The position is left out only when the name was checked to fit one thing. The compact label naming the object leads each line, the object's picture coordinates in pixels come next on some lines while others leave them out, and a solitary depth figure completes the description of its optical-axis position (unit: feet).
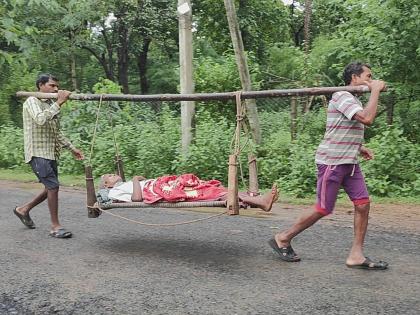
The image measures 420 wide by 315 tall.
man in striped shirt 14.66
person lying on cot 15.58
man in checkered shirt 19.21
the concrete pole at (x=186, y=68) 30.32
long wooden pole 14.43
